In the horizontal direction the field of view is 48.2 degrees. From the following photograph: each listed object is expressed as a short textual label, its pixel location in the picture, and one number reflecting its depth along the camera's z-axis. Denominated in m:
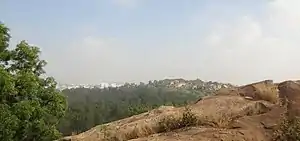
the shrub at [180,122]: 6.31
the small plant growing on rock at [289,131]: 5.68
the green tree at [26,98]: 11.54
